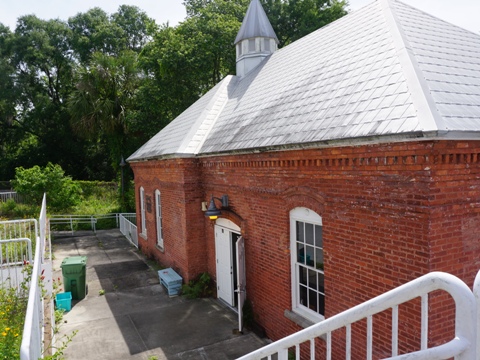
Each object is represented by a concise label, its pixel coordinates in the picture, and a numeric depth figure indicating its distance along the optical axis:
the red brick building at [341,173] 4.80
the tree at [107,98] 25.91
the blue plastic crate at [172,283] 11.09
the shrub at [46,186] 23.34
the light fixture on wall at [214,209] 9.59
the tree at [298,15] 28.58
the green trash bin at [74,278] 10.95
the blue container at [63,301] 10.16
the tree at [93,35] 40.00
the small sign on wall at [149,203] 15.26
